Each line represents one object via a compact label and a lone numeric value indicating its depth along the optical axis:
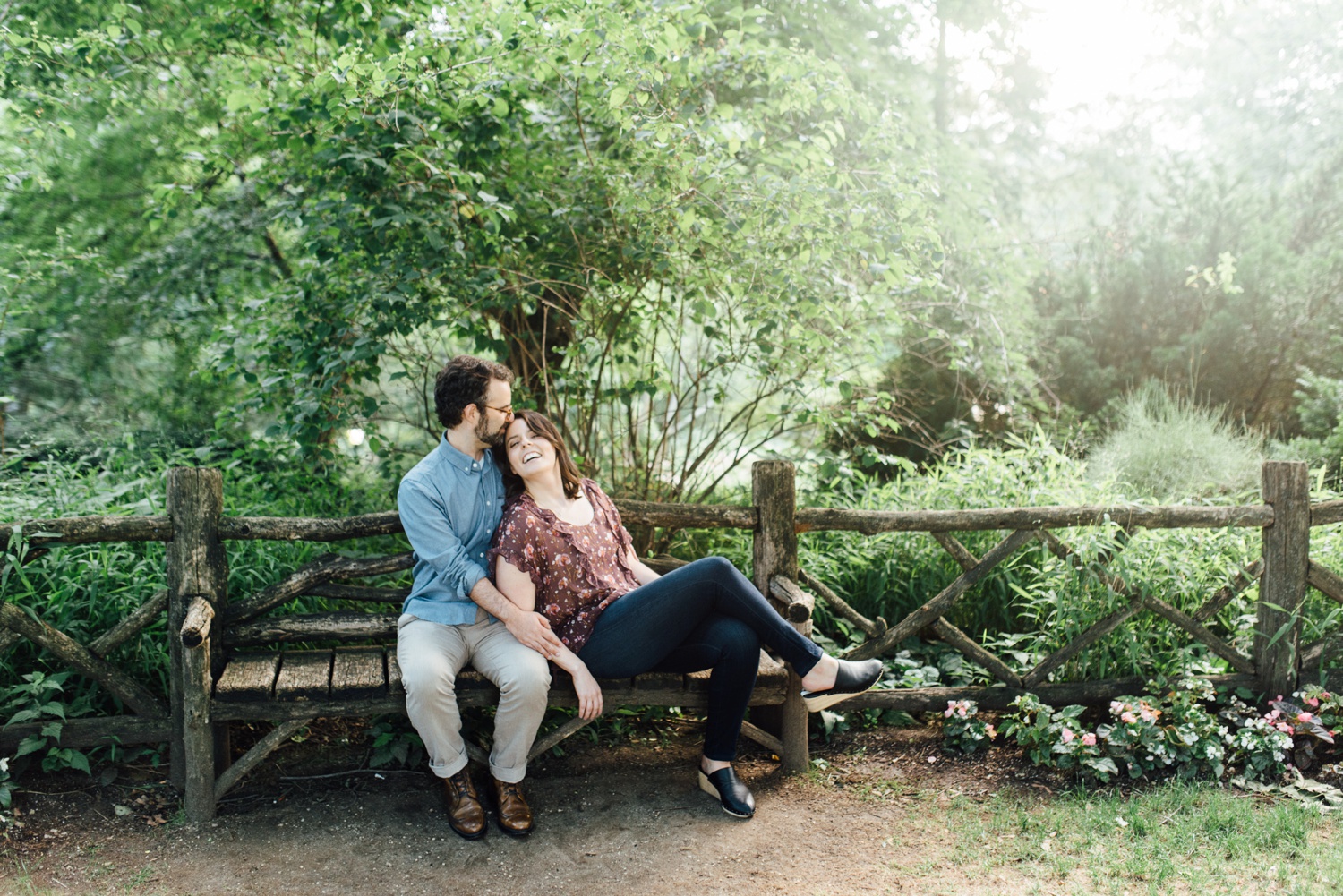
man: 3.12
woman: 3.28
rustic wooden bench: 3.18
